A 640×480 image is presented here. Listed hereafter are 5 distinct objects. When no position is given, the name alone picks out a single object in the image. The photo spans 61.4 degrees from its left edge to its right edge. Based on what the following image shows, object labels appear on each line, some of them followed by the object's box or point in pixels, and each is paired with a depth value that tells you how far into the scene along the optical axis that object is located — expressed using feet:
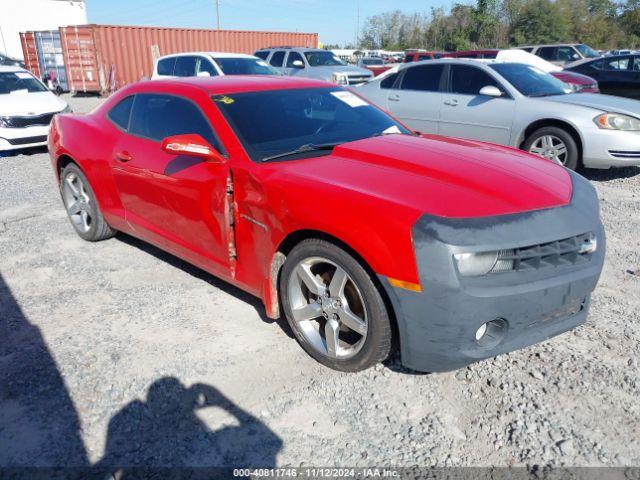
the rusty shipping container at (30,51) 78.07
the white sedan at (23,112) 30.25
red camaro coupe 8.02
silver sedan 21.95
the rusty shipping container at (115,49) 69.97
